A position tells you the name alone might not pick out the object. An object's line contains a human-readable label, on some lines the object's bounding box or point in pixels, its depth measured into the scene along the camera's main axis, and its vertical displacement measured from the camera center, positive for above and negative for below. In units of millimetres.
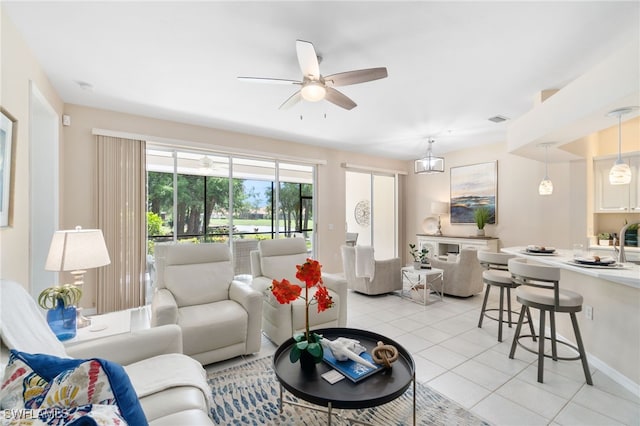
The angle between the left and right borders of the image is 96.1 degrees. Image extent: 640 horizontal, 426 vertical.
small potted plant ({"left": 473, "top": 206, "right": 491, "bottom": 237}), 5449 -98
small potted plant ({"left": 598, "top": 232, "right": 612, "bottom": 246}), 3994 -365
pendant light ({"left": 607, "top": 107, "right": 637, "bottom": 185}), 2506 +345
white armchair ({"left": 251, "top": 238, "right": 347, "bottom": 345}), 2793 -827
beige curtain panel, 3662 -82
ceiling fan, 2035 +1057
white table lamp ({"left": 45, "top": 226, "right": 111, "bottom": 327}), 2025 -287
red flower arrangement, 1615 -467
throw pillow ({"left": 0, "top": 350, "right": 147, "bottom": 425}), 780 -499
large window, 4207 +226
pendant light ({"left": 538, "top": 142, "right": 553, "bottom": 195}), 3566 +324
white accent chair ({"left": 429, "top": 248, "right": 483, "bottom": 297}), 4281 -935
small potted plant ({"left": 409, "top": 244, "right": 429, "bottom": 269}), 4363 -694
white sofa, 1216 -839
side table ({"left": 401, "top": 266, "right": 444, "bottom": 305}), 4156 -1070
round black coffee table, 1408 -920
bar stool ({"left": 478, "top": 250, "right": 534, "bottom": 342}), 2999 -710
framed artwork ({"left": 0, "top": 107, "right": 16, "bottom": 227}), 1740 +335
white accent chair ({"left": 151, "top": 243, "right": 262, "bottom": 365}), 2312 -816
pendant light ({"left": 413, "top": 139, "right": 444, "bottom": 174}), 5047 +858
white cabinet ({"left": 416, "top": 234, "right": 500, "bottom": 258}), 5277 -606
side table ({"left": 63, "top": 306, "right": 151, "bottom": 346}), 1850 -806
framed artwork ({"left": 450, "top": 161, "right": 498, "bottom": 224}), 5516 +462
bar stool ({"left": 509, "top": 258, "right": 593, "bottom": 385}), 2270 -707
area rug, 1847 -1333
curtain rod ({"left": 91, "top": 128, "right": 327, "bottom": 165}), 3726 +1018
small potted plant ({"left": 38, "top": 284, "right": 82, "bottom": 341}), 1835 -627
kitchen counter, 2143 -868
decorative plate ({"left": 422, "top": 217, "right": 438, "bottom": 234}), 6324 -271
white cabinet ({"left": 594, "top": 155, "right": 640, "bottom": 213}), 3775 +291
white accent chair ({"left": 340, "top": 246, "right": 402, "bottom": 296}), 4516 -1016
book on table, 1598 -903
